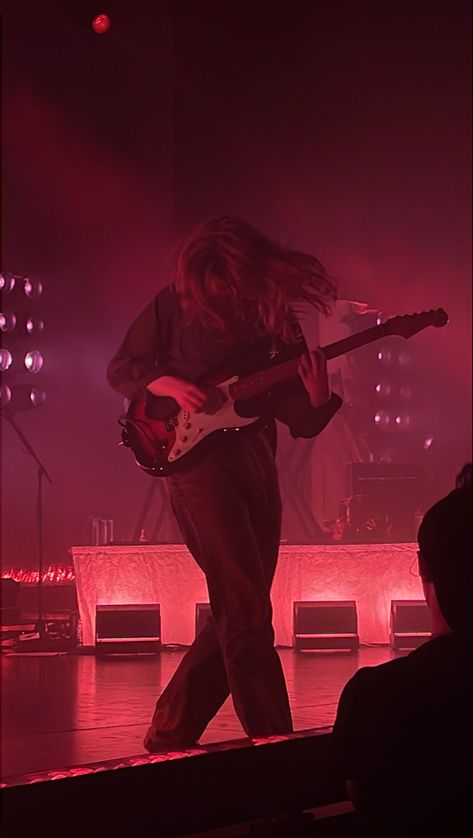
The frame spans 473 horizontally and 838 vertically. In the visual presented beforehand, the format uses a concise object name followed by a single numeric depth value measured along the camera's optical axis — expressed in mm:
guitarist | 3551
